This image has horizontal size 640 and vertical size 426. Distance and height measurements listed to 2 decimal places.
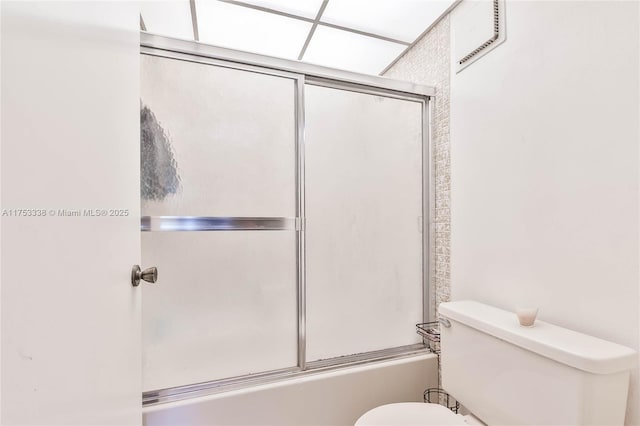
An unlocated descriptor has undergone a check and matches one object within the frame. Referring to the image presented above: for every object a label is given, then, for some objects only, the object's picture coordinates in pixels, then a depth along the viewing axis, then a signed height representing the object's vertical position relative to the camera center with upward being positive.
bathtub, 1.15 -0.78
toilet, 0.74 -0.47
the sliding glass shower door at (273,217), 1.20 -0.02
